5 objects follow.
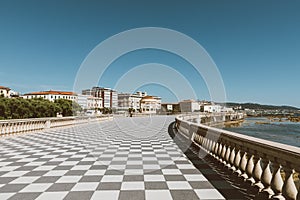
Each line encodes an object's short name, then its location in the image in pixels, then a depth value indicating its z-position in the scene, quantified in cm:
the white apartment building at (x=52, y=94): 10631
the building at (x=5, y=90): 8671
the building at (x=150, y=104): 8381
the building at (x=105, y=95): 11819
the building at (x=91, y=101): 8470
